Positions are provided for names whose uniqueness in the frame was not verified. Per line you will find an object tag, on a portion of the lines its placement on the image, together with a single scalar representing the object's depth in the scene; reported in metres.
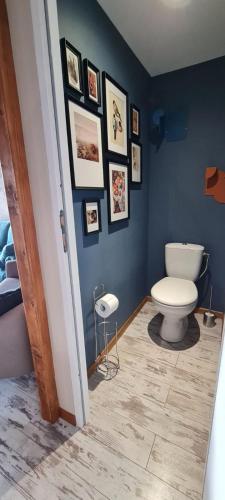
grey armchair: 1.30
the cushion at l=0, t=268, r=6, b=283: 2.24
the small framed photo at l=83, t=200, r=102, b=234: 1.24
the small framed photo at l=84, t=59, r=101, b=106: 1.11
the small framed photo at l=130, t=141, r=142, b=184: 1.76
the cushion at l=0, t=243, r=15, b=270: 2.44
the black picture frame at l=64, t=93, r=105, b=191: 1.03
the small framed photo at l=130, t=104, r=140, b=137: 1.68
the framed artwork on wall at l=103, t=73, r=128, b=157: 1.32
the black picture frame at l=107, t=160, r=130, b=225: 1.42
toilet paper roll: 1.38
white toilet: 1.58
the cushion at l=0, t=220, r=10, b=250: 2.86
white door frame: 0.72
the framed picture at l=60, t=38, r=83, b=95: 0.97
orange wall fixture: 1.86
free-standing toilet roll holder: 1.50
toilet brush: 2.00
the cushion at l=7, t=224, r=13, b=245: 2.71
